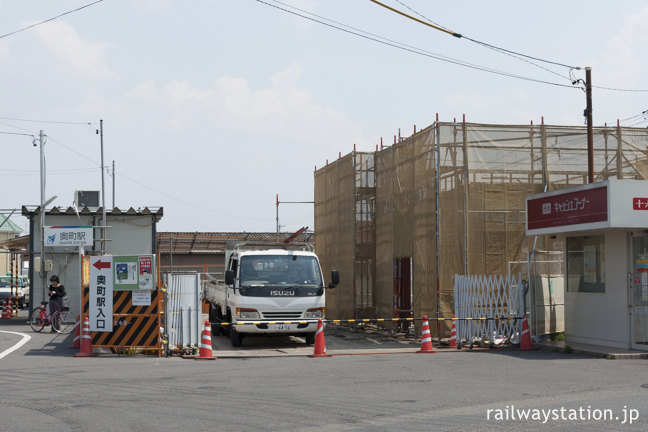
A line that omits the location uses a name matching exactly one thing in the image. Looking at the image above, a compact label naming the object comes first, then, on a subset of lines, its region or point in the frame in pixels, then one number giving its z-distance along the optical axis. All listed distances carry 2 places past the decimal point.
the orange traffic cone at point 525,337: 18.14
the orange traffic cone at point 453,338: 18.58
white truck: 18.34
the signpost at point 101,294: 16.91
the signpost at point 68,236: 28.19
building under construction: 20.22
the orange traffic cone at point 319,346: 16.89
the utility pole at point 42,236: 28.02
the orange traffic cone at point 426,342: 17.41
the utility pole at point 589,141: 21.23
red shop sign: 16.78
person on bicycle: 23.34
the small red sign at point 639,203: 16.48
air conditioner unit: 32.03
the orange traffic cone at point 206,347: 16.25
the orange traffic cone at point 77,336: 18.70
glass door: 16.77
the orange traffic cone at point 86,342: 16.67
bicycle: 23.58
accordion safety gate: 18.75
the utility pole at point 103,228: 29.03
